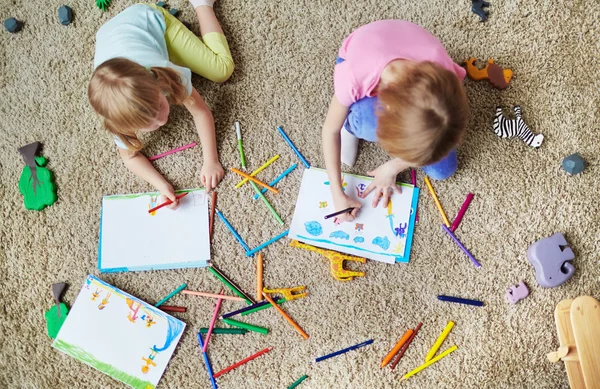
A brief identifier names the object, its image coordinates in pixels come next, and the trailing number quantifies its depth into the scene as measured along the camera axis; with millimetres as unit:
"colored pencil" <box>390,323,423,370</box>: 957
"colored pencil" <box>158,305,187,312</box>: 994
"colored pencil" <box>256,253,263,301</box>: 990
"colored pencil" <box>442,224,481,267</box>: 976
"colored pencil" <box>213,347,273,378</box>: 975
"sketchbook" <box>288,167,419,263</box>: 982
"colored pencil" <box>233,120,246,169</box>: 1030
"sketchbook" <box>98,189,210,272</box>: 1008
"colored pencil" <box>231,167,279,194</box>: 1015
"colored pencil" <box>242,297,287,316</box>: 987
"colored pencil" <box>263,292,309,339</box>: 973
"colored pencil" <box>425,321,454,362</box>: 958
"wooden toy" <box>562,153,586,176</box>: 977
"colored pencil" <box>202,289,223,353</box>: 980
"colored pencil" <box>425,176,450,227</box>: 986
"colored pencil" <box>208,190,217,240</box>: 1015
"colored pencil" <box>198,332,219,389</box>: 972
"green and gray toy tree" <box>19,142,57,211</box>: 1048
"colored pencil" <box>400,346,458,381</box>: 956
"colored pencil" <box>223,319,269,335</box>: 977
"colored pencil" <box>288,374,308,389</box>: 965
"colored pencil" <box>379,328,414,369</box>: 959
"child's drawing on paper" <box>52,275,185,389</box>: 971
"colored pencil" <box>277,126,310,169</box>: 1021
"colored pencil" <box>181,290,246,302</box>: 986
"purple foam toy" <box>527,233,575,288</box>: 944
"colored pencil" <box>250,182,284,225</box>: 1010
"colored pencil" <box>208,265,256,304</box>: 987
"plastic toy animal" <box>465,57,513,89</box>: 1010
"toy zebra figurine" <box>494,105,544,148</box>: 992
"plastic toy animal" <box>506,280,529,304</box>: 958
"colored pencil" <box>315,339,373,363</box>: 965
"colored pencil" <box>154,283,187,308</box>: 1000
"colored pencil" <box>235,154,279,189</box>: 1029
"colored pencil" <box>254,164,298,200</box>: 1022
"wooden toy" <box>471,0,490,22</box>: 1047
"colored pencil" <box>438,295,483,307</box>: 962
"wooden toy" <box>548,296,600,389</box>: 876
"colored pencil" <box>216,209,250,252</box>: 1007
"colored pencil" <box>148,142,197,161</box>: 1048
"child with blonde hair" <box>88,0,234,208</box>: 809
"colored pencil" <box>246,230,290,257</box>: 1003
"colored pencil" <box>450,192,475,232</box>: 988
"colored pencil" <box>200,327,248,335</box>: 981
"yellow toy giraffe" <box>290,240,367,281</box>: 974
